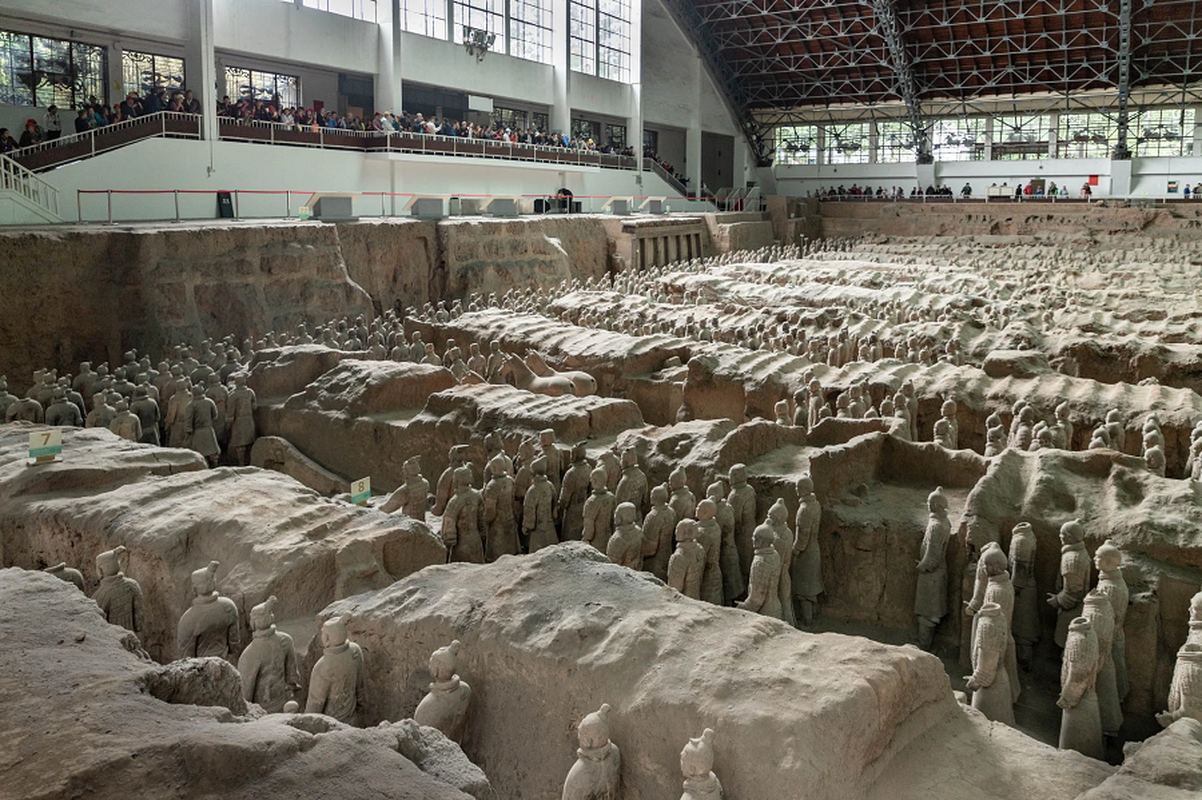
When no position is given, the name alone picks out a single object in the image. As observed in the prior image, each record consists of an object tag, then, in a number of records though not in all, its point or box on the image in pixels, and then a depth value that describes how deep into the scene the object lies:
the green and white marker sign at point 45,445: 5.91
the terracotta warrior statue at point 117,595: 4.42
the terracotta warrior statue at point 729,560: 5.86
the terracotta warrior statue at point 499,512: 6.37
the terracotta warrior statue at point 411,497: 6.59
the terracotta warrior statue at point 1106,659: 4.36
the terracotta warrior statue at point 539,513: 6.47
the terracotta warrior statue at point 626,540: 5.54
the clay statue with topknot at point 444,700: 3.63
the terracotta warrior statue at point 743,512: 6.08
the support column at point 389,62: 22.08
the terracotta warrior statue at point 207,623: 4.23
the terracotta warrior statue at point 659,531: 5.82
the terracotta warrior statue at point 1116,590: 4.56
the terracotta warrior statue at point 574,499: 6.73
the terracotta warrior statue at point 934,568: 5.56
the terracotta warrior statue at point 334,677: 3.86
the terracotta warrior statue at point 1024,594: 5.29
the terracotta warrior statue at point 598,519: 6.14
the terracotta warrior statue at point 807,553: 5.86
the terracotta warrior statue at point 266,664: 3.95
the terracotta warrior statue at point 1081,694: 4.17
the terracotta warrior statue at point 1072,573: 5.00
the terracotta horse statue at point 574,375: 9.59
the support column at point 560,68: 27.66
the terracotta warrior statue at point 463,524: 6.14
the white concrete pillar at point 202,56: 17.59
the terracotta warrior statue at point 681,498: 5.93
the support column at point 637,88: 31.00
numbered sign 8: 5.89
